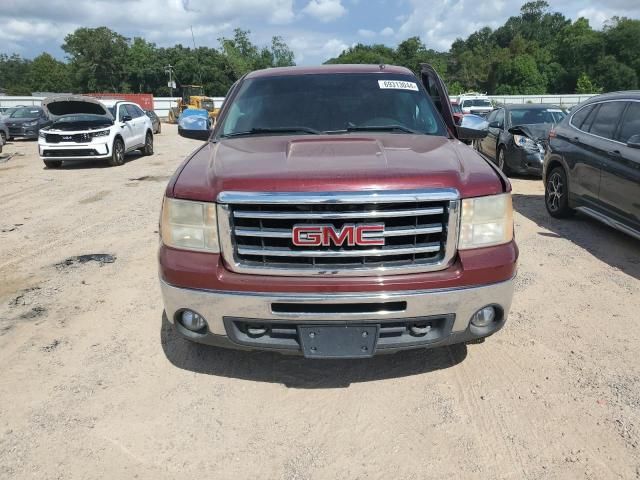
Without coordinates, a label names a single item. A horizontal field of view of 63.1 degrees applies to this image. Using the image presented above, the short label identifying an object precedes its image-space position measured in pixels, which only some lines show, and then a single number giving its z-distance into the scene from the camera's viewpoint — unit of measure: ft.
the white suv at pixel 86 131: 43.34
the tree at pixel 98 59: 285.23
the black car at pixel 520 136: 33.58
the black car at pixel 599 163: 18.25
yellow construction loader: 119.03
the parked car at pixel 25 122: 72.33
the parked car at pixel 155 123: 79.08
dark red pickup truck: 8.72
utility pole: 249.10
